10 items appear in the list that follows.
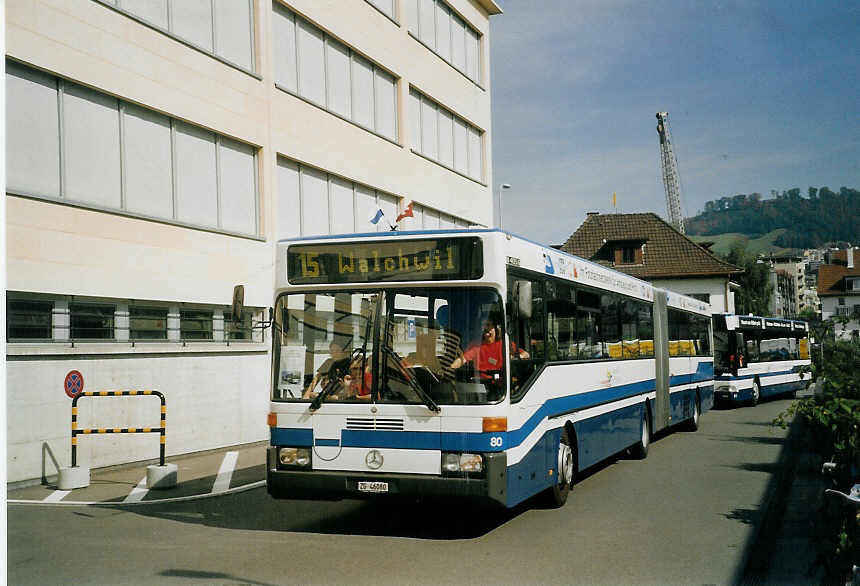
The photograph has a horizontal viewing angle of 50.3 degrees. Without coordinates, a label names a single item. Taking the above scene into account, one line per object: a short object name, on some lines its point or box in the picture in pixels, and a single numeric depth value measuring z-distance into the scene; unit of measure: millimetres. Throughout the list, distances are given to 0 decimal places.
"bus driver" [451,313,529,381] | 8375
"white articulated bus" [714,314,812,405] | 28531
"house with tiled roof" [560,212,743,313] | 61969
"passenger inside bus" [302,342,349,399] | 8789
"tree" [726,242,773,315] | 90000
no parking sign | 14172
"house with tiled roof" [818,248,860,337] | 110375
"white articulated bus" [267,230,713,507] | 8352
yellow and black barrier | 12883
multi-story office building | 14297
